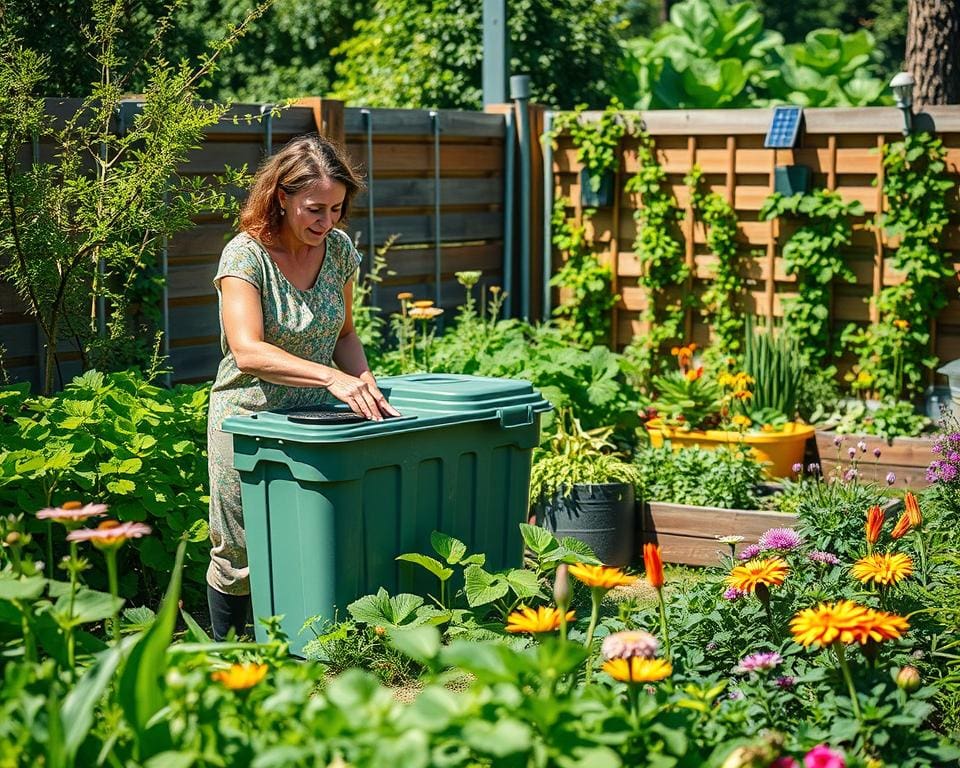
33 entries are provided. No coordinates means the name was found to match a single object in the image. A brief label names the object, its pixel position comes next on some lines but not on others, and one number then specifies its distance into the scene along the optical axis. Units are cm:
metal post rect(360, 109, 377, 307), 697
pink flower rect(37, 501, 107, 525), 228
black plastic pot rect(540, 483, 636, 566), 527
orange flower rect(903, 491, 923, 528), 335
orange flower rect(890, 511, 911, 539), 333
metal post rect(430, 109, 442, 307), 755
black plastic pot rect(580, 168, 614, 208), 793
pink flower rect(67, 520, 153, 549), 217
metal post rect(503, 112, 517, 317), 816
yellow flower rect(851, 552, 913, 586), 295
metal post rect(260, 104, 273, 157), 616
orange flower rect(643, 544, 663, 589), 267
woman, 354
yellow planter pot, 648
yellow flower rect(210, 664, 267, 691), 199
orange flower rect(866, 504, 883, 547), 313
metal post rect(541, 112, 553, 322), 819
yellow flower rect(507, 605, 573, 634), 234
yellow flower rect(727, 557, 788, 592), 291
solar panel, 713
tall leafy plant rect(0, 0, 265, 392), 452
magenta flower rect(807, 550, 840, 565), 349
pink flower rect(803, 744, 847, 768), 191
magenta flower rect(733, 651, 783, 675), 251
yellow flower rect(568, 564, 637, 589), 242
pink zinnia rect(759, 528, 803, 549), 347
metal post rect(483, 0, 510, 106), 851
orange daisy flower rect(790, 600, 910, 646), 230
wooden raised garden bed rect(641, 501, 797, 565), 529
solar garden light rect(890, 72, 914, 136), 670
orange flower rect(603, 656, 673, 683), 219
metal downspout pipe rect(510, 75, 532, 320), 812
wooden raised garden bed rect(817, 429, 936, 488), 658
